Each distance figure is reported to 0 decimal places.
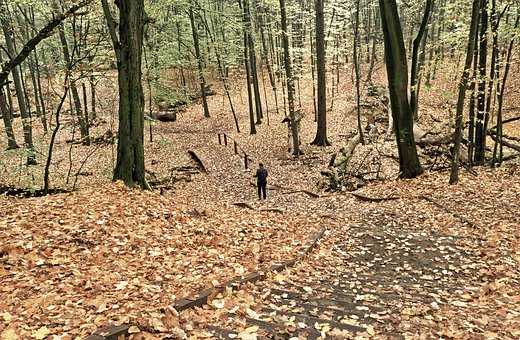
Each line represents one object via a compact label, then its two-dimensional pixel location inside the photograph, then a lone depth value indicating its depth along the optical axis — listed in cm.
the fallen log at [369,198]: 1314
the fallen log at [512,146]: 1648
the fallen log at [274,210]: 1278
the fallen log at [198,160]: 2114
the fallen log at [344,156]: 1779
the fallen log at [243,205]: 1344
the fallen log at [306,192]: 1517
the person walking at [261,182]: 1551
